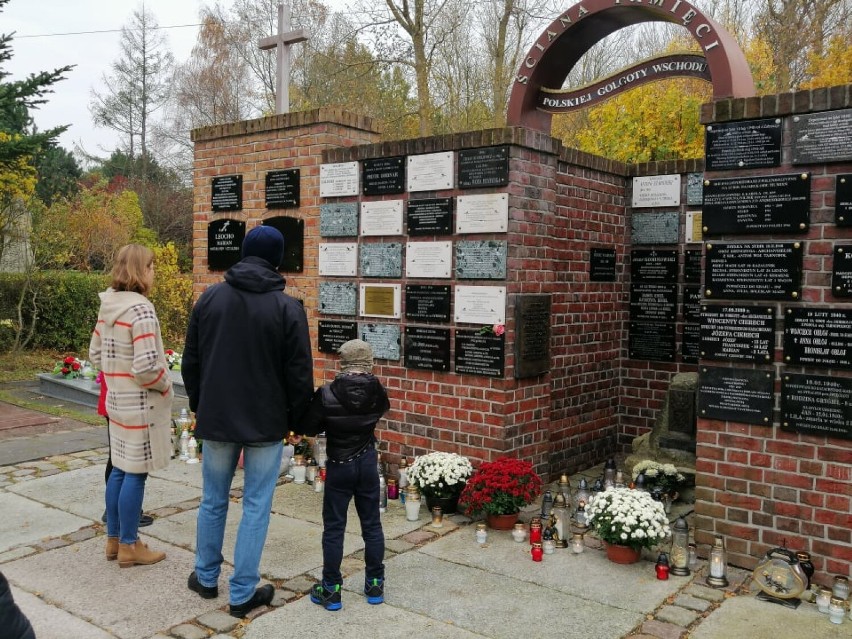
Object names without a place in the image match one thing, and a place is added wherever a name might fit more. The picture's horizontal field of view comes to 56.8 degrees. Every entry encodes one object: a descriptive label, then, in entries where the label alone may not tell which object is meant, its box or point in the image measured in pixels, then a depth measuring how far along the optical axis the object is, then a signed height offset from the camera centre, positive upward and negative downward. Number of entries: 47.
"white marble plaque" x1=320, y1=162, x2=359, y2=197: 6.77 +0.85
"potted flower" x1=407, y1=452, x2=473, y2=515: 5.62 -1.42
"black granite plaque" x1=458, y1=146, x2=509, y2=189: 5.82 +0.84
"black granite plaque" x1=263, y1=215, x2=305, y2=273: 7.25 +0.32
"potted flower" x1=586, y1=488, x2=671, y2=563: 4.72 -1.45
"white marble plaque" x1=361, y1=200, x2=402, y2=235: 6.48 +0.50
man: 3.92 -0.55
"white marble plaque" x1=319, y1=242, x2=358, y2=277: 6.79 +0.15
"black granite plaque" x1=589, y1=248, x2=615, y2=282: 7.16 +0.16
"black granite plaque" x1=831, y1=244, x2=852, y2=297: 4.34 +0.08
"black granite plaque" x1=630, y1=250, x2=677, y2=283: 7.26 +0.16
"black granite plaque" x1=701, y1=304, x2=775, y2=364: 4.62 -0.29
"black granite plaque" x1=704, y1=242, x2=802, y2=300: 4.54 +0.08
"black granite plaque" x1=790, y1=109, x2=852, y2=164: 4.35 +0.84
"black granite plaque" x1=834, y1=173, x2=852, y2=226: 4.34 +0.47
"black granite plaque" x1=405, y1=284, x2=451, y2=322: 6.20 -0.19
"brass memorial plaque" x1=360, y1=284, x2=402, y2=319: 6.52 -0.19
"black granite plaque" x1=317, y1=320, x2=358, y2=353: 6.86 -0.50
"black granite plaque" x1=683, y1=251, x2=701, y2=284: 7.07 +0.16
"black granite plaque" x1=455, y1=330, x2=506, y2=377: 5.91 -0.56
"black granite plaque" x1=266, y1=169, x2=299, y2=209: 7.25 +0.80
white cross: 7.93 +2.34
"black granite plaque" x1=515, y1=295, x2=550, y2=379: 5.96 -0.42
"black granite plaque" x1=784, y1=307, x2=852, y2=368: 4.34 -0.28
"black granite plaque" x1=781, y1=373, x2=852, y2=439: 4.36 -0.67
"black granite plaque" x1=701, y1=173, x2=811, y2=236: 4.52 +0.48
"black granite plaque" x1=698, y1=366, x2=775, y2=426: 4.63 -0.66
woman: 4.48 -0.64
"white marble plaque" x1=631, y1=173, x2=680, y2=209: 7.19 +0.86
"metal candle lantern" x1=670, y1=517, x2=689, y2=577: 4.62 -1.58
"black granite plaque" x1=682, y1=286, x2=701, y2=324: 7.11 -0.18
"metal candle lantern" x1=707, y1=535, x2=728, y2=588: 4.47 -1.63
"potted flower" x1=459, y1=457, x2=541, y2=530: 5.30 -1.43
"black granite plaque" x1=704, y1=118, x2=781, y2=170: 4.61 +0.84
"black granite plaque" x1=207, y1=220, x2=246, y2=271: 7.70 +0.31
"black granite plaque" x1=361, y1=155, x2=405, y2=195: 6.45 +0.85
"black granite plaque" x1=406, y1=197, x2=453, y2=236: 6.15 +0.49
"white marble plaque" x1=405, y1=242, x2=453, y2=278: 6.16 +0.15
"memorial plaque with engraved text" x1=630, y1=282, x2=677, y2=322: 7.28 -0.17
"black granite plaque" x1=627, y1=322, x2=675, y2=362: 7.31 -0.55
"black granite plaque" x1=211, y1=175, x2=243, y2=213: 7.68 +0.80
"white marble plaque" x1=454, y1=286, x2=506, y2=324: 5.89 -0.19
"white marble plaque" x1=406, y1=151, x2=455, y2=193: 6.14 +0.84
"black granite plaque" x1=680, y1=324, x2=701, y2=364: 7.15 -0.56
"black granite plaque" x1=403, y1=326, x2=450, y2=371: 6.23 -0.56
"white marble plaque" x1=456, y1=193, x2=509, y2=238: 5.83 +0.50
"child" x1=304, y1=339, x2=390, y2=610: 4.03 -0.89
